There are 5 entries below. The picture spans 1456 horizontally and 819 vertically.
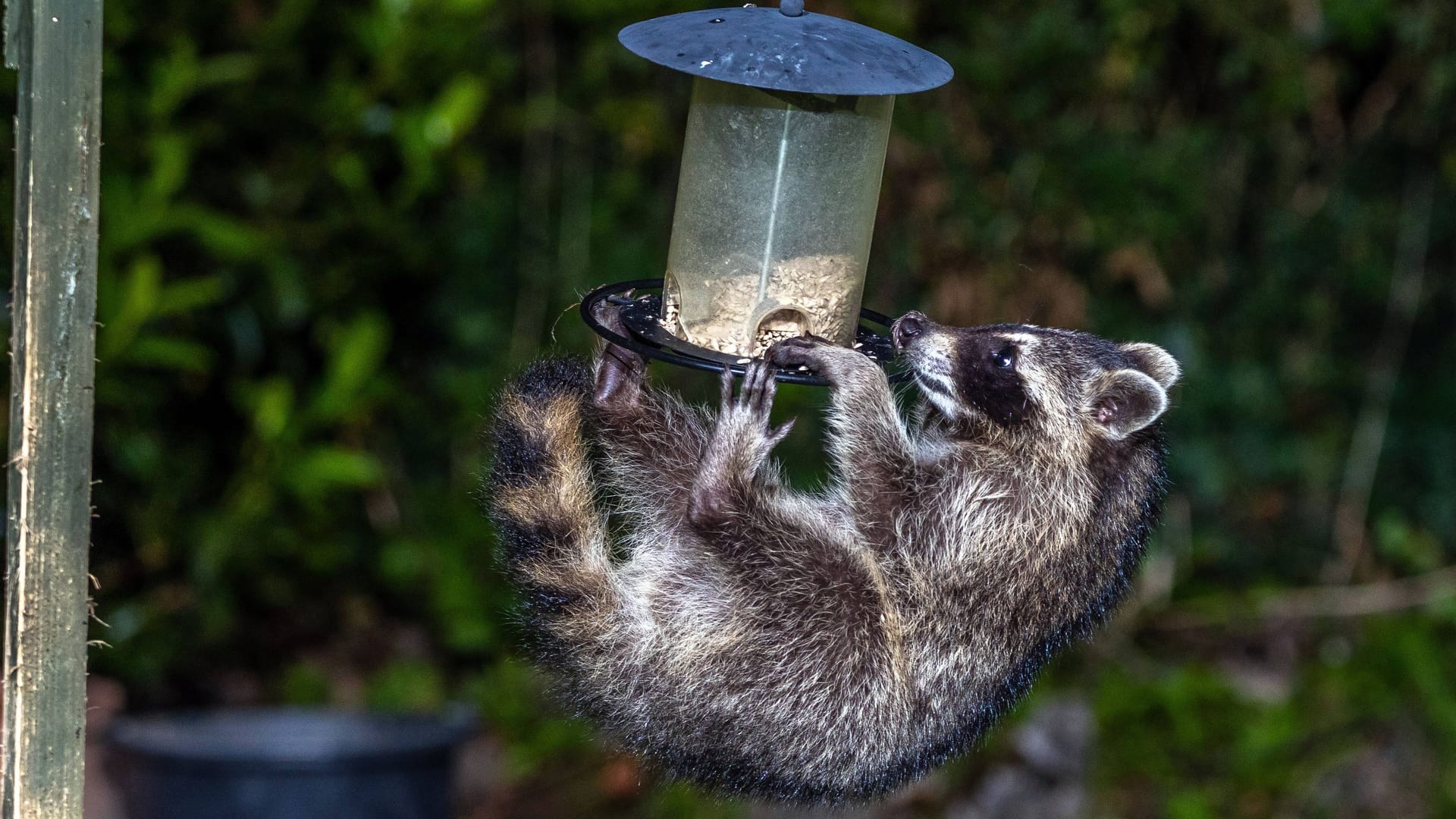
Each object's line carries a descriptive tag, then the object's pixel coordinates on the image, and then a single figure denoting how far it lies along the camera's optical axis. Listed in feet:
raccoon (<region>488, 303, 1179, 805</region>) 9.72
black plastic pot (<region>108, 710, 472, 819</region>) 15.48
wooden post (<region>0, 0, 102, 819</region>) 6.03
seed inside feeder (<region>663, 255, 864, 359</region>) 9.16
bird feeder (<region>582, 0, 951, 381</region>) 9.00
